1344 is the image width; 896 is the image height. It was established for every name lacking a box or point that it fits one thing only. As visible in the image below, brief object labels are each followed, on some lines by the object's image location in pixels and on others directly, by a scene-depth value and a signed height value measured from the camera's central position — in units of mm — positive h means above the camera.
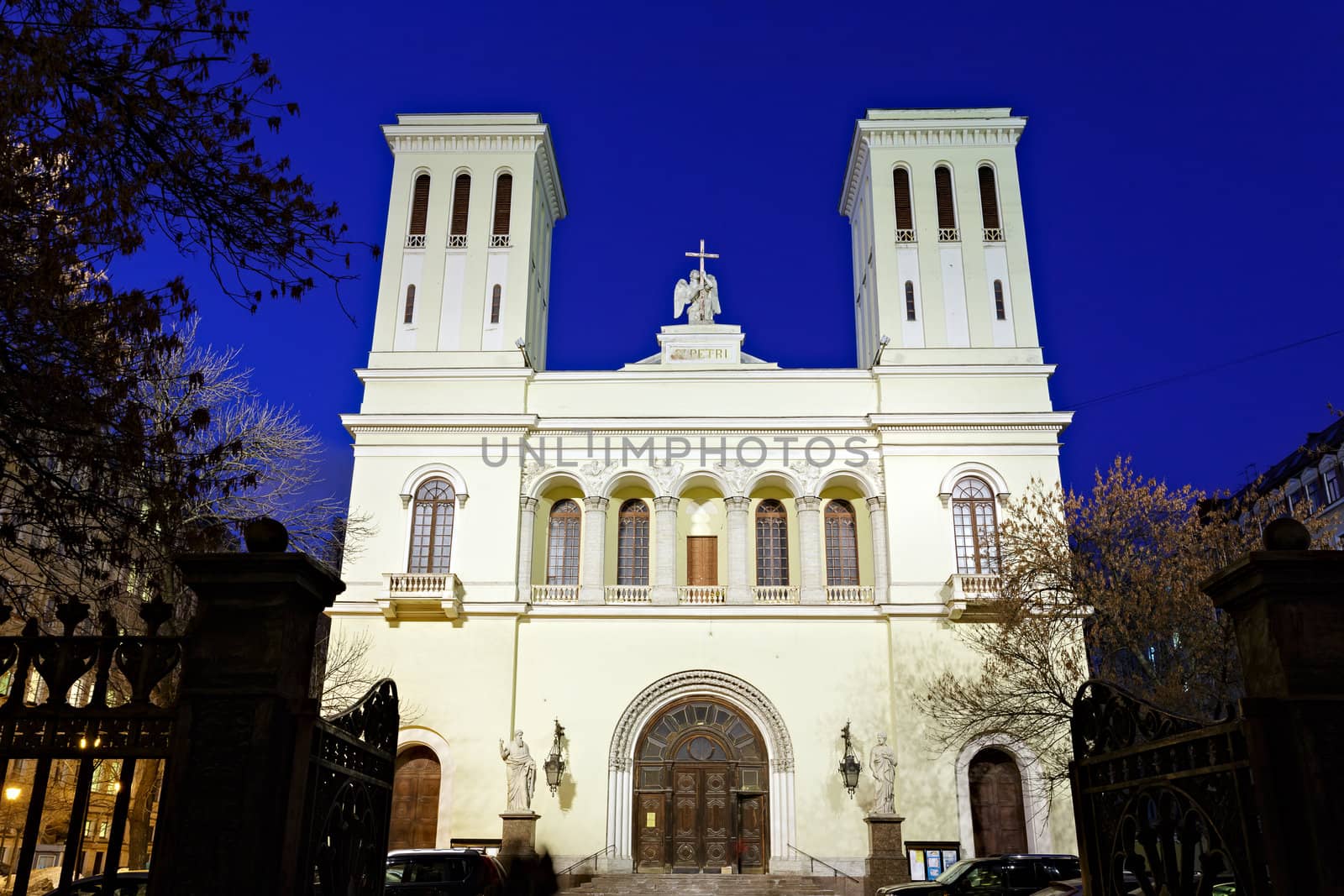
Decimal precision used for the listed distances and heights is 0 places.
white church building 25609 +7738
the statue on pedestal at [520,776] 24344 +1633
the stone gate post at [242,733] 4312 +450
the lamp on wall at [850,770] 25062 +1843
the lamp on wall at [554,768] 25297 +1850
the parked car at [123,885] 10047 -269
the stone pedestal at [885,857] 23141 +46
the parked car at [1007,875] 16312 -205
